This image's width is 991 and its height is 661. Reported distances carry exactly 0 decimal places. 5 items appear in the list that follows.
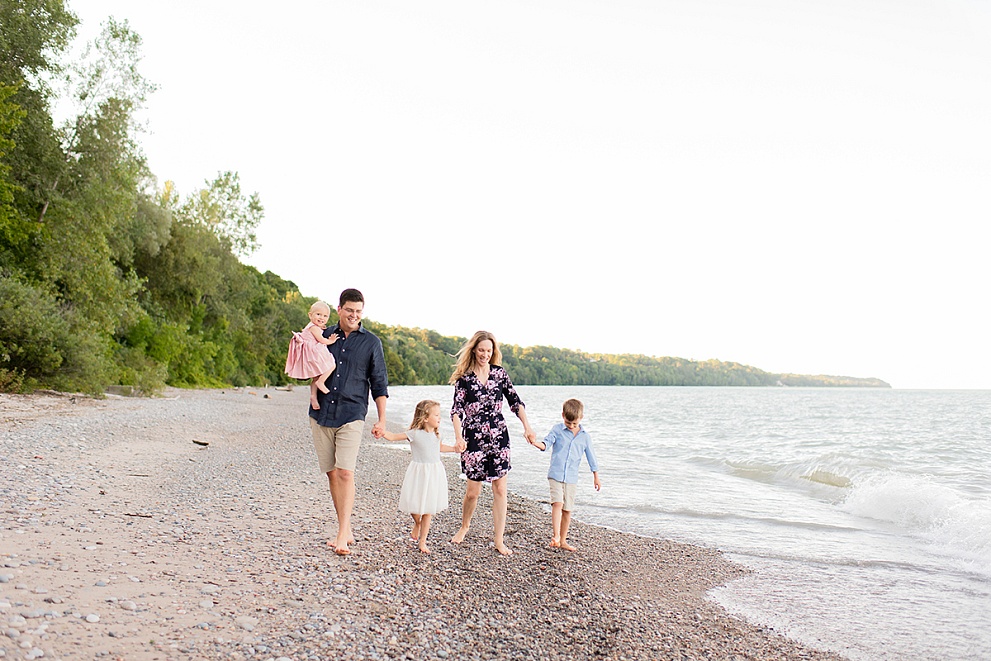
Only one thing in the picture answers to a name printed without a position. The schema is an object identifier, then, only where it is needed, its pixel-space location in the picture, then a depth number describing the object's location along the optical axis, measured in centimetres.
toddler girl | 548
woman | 652
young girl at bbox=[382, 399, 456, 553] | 615
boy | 676
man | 564
